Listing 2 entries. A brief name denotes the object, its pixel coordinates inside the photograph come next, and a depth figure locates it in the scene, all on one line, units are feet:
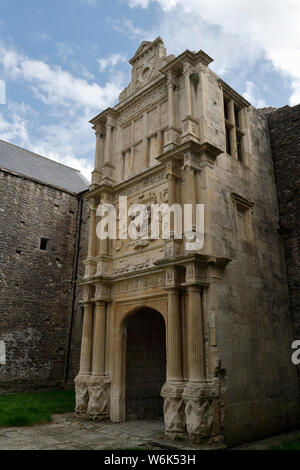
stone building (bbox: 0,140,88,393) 49.03
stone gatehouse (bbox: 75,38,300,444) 26.11
